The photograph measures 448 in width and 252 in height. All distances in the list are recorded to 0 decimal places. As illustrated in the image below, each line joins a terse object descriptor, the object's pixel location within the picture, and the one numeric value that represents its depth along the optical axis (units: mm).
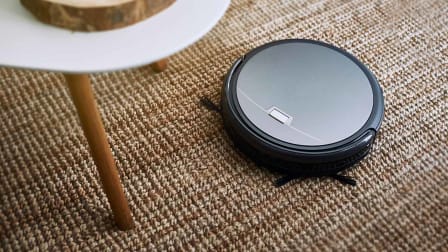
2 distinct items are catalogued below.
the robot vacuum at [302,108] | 928
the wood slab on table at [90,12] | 655
